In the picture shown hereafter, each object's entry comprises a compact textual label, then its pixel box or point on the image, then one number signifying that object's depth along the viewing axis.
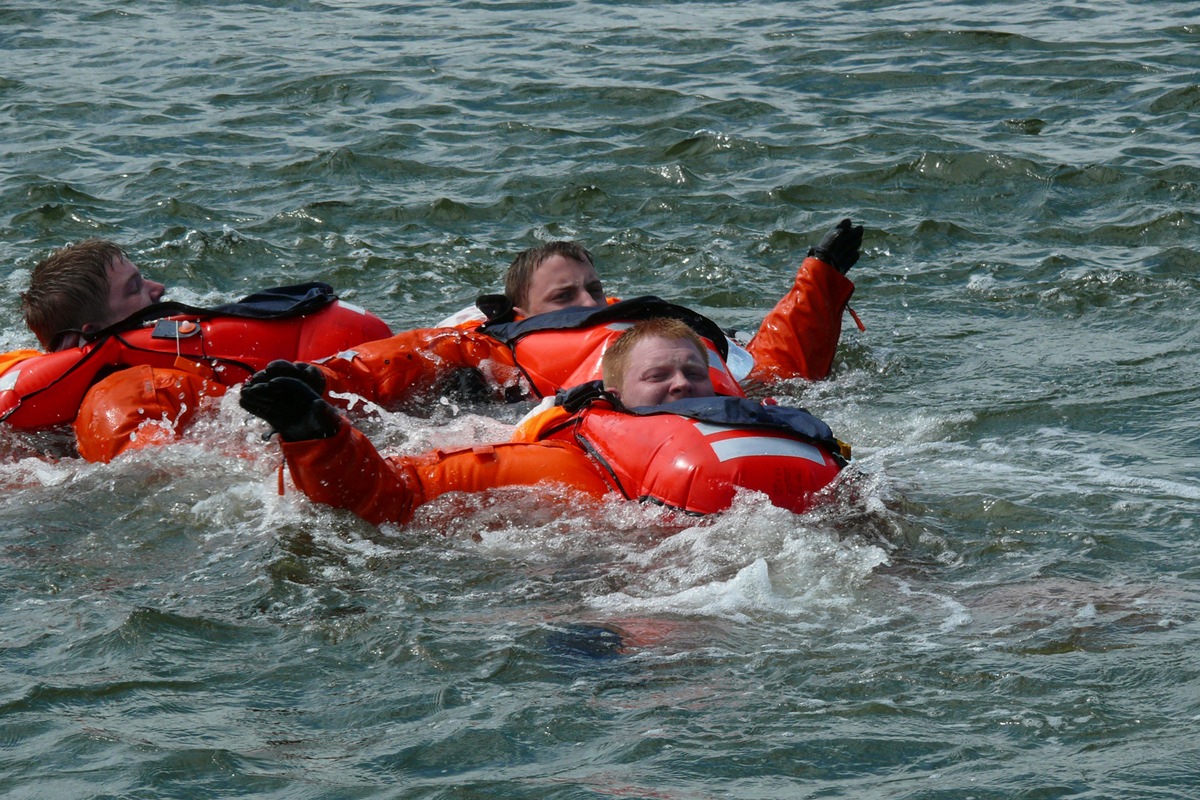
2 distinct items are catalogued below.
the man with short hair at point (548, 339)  15.36
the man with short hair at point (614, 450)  11.30
